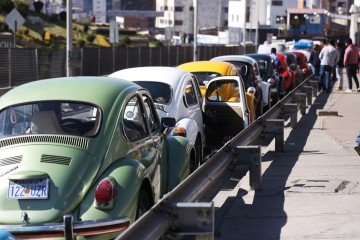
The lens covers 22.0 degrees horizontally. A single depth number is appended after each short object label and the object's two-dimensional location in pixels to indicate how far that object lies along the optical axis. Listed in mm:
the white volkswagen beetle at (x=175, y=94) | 12602
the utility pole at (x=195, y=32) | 54469
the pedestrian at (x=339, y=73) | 33781
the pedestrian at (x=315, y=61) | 39003
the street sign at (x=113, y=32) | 48312
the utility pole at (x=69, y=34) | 29844
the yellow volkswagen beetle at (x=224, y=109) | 15055
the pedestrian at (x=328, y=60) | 31703
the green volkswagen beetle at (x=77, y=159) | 7219
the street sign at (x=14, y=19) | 36500
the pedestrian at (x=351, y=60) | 31656
